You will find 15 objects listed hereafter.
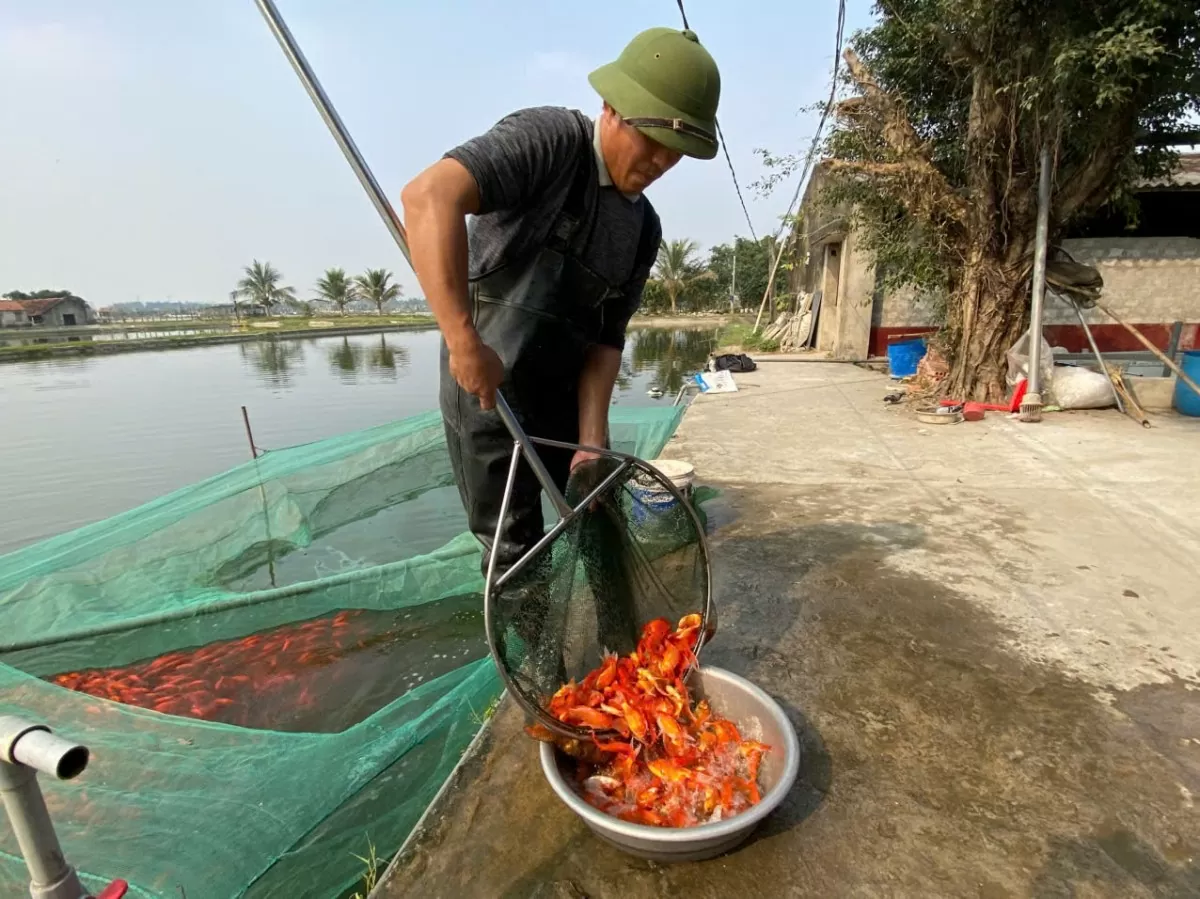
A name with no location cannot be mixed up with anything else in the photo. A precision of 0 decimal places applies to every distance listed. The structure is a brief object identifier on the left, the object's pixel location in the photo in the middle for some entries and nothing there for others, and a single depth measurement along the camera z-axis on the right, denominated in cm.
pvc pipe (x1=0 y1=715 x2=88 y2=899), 86
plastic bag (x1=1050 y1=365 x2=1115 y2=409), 609
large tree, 490
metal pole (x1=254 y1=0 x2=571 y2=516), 149
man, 145
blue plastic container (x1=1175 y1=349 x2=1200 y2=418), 573
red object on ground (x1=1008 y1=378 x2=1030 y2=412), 618
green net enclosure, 162
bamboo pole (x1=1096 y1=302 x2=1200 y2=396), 563
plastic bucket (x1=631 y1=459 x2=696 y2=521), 198
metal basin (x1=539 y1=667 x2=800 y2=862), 129
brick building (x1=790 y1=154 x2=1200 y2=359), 920
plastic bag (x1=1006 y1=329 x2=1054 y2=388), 630
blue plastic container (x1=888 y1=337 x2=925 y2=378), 876
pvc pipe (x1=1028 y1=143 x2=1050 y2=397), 571
